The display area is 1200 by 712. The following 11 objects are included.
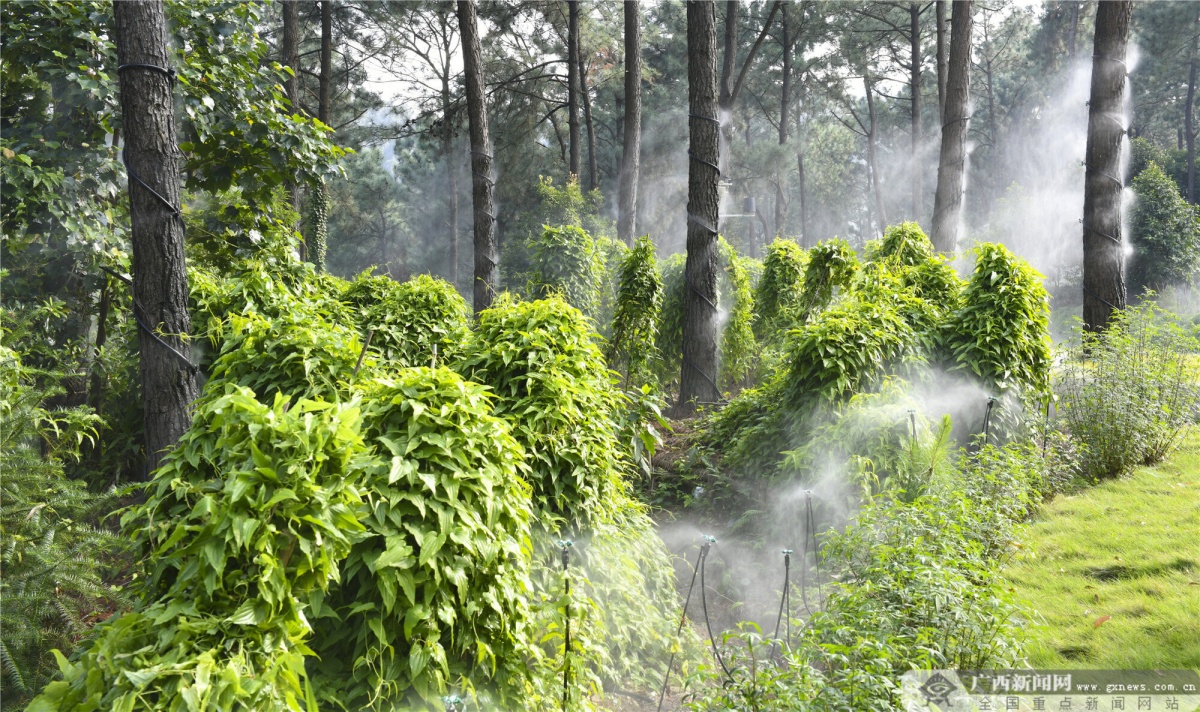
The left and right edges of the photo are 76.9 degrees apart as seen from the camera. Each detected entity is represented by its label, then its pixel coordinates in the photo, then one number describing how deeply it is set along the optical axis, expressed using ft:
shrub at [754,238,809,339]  26.32
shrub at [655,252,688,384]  27.17
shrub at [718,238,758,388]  27.09
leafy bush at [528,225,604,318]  25.90
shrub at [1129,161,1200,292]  57.06
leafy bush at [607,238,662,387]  21.85
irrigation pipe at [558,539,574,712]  7.88
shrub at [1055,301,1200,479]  16.78
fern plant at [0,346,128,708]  9.48
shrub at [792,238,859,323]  21.57
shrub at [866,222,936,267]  22.89
